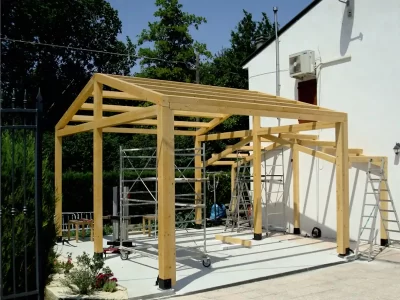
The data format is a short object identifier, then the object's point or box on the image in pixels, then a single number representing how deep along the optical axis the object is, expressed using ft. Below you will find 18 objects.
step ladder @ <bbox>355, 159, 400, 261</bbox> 31.30
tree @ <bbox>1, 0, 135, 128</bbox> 77.36
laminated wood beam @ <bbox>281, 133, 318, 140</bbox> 39.27
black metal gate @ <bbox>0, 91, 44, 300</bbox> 15.76
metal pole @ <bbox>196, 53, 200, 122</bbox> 73.71
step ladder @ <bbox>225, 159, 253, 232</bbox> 43.84
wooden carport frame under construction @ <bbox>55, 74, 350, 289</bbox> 22.84
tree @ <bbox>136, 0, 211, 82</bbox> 87.92
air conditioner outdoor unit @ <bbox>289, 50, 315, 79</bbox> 40.83
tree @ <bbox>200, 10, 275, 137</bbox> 84.79
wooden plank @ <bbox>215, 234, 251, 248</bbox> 35.56
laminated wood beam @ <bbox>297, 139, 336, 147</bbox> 37.37
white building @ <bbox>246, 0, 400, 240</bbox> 35.50
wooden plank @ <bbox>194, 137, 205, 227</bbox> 46.73
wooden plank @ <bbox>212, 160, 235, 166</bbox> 48.21
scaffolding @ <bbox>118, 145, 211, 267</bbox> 30.53
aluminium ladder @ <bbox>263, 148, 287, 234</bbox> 44.06
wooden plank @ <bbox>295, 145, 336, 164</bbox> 35.73
